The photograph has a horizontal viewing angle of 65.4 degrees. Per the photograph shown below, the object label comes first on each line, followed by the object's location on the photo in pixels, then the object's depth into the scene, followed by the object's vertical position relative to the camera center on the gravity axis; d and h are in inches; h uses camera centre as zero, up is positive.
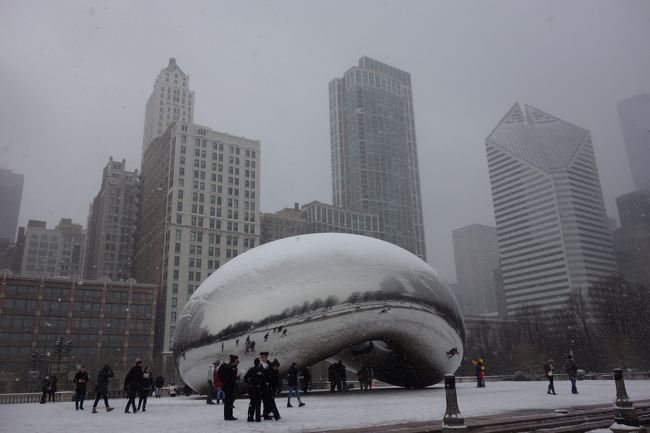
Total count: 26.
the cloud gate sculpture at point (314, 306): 703.7 +79.8
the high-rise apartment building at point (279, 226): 5831.7 +1591.5
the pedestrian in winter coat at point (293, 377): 665.6 -16.4
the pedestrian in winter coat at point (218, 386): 637.1 -24.8
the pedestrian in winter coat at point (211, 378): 699.5 -15.1
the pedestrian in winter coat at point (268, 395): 458.3 -26.2
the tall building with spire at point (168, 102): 6884.8 +3572.7
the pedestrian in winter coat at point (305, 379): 867.4 -26.1
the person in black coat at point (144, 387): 611.6 -21.0
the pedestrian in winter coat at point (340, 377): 928.3 -25.4
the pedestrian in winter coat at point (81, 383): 637.3 -14.9
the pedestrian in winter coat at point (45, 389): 906.1 -29.8
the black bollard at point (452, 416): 315.3 -34.8
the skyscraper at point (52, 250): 6437.0 +1553.7
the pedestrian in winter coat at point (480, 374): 968.9 -28.4
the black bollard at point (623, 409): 331.6 -36.6
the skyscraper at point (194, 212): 4195.4 +1344.7
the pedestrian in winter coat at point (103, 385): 623.2 -17.8
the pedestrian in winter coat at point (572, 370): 727.1 -20.6
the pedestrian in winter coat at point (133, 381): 584.5 -13.4
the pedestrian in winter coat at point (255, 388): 447.2 -19.4
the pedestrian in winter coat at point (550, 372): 715.3 -21.6
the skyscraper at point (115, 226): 5580.7 +1585.3
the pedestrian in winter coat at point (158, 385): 1079.7 -33.9
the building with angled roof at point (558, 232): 6456.7 +1660.6
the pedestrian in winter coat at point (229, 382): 462.6 -14.7
